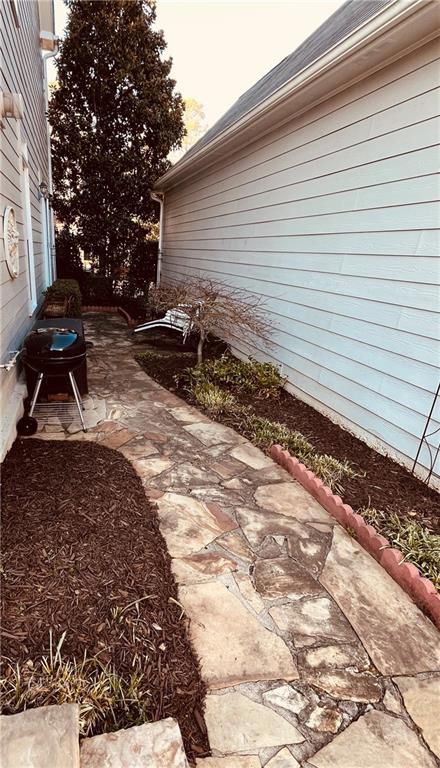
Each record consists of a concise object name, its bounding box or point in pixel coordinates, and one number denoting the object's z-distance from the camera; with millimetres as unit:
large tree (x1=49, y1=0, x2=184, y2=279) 9547
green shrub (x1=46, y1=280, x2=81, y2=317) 6448
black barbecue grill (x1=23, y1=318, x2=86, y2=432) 3520
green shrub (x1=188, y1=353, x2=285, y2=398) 4832
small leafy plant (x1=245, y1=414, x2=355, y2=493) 3041
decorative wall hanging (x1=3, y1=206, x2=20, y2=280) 3100
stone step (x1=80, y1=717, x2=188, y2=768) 1229
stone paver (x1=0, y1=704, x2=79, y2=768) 1151
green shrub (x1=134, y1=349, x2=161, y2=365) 6074
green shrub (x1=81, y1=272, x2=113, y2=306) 10961
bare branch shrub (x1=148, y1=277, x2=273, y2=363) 5105
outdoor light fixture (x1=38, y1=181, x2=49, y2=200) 6860
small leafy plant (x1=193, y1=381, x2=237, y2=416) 4301
